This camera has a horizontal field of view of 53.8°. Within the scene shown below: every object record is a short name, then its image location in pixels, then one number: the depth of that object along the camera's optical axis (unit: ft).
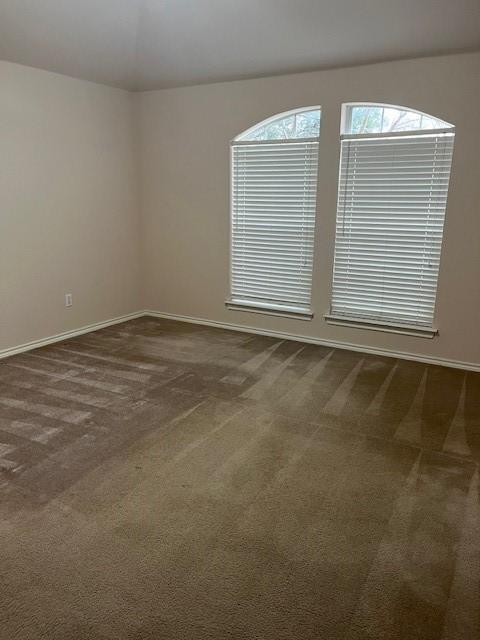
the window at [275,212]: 14.38
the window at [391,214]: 12.62
